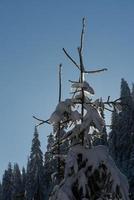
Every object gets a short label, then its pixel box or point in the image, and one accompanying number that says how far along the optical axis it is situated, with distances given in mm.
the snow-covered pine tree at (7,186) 99312
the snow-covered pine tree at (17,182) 101888
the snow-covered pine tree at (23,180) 103769
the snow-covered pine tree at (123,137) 67375
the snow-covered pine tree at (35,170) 91750
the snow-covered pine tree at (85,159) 8992
